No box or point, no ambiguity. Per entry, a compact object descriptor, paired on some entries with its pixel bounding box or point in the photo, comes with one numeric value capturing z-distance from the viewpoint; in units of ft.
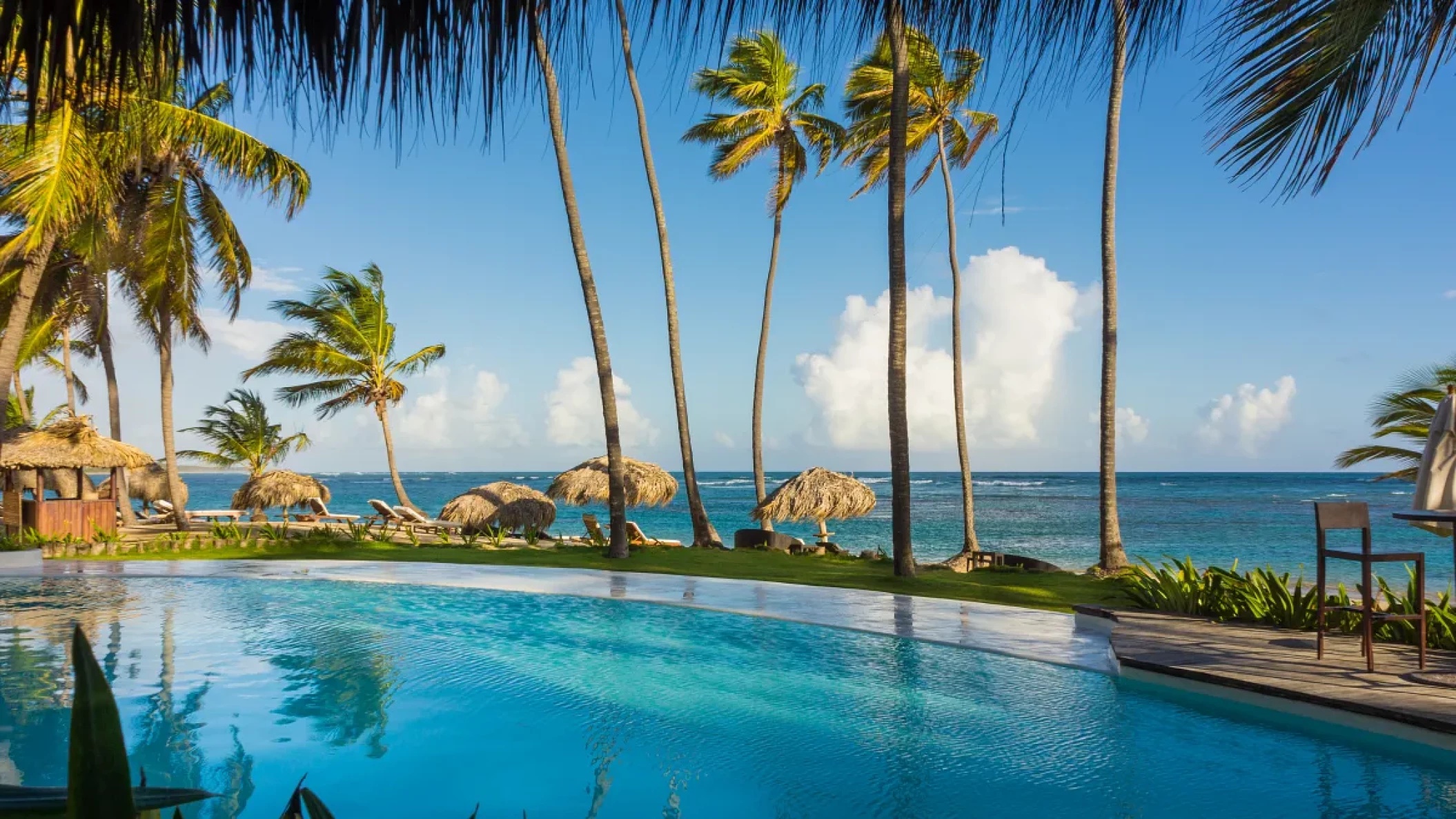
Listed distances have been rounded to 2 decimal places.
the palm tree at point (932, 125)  50.49
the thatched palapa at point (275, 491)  68.85
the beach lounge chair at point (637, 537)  54.85
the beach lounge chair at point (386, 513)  62.28
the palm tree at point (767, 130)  59.06
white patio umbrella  14.84
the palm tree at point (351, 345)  75.66
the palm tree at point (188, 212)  46.50
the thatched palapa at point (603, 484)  63.72
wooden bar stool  16.29
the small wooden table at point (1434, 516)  13.85
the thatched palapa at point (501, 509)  59.82
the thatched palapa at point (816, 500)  56.34
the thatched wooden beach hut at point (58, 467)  46.98
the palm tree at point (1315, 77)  5.82
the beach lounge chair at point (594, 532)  50.14
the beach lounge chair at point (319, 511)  65.87
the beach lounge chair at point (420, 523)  57.52
